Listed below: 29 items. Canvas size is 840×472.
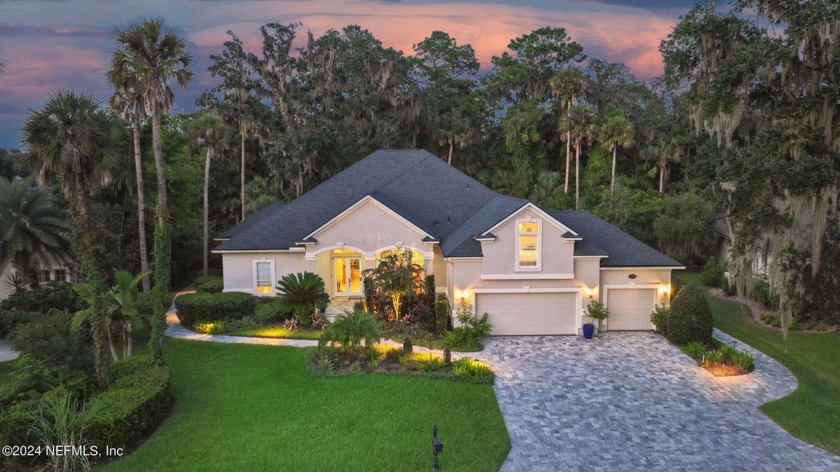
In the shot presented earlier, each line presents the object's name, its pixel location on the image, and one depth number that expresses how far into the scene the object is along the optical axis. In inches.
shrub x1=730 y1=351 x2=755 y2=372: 566.3
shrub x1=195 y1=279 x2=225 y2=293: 923.4
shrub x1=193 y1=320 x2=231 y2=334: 731.4
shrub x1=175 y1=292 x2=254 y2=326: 751.1
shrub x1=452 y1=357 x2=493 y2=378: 535.2
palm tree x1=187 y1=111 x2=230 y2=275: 1139.3
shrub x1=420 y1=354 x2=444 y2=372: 550.9
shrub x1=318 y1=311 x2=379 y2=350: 580.1
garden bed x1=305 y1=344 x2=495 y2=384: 539.2
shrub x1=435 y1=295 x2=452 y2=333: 710.5
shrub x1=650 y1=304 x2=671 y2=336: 703.7
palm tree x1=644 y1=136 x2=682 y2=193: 1492.4
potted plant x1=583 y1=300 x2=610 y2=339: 697.0
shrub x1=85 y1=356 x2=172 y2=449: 377.7
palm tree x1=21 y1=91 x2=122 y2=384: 452.4
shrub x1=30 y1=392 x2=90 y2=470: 357.7
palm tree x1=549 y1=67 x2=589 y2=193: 1528.1
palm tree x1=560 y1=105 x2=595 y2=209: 1498.5
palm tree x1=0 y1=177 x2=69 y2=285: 732.7
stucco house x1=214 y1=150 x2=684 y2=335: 709.9
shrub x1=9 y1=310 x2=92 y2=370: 474.6
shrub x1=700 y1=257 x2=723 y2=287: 1077.8
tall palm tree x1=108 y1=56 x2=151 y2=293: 746.2
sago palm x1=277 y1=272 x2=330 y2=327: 726.5
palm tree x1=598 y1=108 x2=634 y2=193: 1451.8
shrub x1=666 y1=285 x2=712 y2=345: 641.0
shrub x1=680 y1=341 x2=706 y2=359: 609.9
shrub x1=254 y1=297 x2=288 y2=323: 738.4
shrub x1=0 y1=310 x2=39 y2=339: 633.6
